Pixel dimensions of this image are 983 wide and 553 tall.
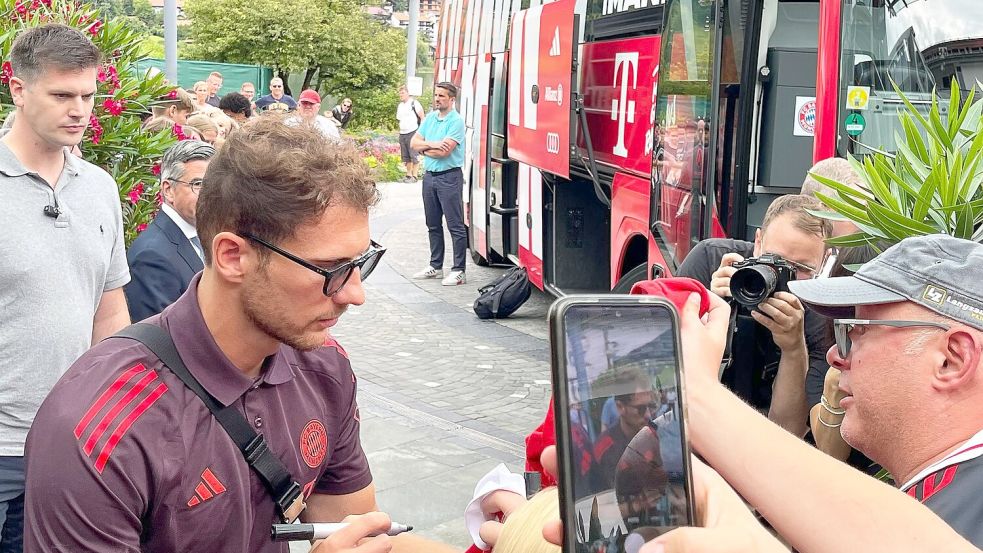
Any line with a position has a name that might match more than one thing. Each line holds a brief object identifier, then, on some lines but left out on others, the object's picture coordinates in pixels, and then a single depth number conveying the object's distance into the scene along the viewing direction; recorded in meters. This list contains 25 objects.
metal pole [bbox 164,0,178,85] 16.69
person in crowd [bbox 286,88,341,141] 14.13
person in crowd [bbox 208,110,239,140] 8.54
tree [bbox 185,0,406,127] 35.88
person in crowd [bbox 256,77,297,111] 18.73
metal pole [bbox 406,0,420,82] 31.52
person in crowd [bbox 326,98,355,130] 25.92
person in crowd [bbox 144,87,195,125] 5.89
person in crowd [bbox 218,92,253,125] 11.68
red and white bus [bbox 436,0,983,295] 4.83
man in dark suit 3.88
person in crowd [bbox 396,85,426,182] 24.00
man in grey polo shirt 3.27
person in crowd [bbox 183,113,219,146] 6.89
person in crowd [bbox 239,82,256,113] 19.14
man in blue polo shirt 11.85
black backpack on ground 10.00
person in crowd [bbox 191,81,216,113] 13.89
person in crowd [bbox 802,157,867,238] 3.71
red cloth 1.71
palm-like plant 2.35
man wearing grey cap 1.84
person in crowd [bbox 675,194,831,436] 3.38
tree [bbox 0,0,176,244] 4.85
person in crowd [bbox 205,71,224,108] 17.68
